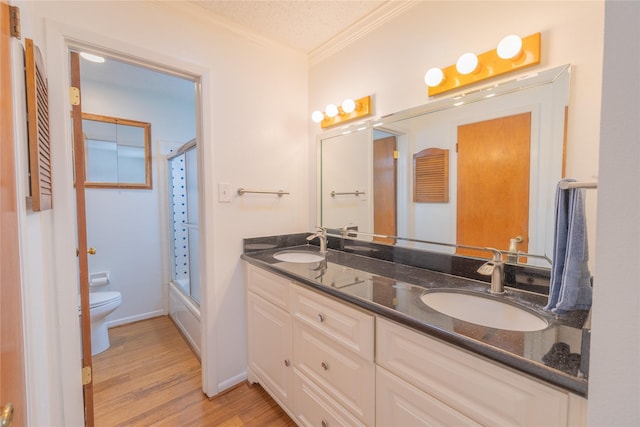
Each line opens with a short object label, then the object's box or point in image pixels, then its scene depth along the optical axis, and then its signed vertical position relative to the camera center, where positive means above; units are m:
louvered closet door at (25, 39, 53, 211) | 0.91 +0.27
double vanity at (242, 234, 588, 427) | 0.66 -0.45
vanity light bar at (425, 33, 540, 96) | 1.07 +0.58
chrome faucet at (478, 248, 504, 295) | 1.06 -0.28
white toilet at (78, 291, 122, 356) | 2.08 -0.89
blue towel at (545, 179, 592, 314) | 0.83 -0.17
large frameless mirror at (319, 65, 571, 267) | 1.08 +0.16
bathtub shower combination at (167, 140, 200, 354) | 2.25 -0.39
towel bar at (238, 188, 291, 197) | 1.80 +0.07
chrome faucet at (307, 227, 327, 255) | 1.88 -0.28
